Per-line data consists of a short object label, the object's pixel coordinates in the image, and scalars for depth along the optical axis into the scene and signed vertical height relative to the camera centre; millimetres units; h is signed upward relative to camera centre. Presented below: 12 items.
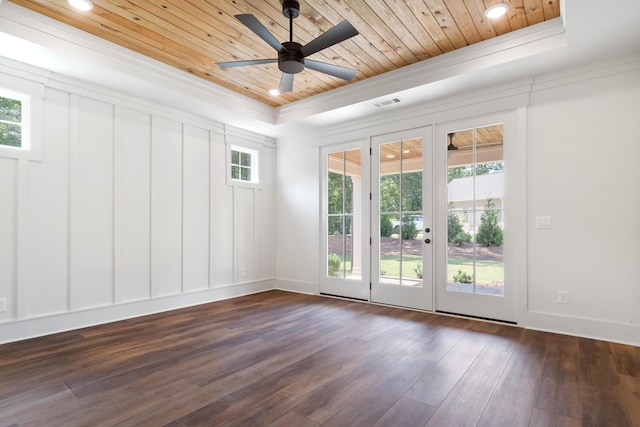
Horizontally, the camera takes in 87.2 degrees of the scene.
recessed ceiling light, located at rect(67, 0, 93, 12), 2658 +1692
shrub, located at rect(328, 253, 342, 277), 5113 -743
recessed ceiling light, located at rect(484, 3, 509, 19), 2709 +1683
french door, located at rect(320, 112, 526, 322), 3734 -47
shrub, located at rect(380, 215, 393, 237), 4586 -153
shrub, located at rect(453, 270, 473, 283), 3912 -736
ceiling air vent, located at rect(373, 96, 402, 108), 4113 +1413
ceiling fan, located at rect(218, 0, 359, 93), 2429 +1332
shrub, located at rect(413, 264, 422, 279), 4273 -705
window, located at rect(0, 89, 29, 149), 3201 +932
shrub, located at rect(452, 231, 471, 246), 3955 -278
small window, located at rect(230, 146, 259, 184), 5344 +824
